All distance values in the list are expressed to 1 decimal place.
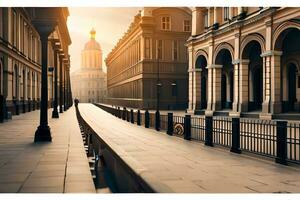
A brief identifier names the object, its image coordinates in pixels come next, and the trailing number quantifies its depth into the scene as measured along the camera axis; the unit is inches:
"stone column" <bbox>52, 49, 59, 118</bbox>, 953.0
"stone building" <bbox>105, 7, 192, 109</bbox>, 1812.6
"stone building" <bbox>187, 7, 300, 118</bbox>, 898.1
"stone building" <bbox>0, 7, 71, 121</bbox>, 929.5
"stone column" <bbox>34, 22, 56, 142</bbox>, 437.1
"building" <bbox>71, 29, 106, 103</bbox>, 5083.2
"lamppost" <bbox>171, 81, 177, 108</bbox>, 1872.5
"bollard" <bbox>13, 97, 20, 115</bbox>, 1060.2
